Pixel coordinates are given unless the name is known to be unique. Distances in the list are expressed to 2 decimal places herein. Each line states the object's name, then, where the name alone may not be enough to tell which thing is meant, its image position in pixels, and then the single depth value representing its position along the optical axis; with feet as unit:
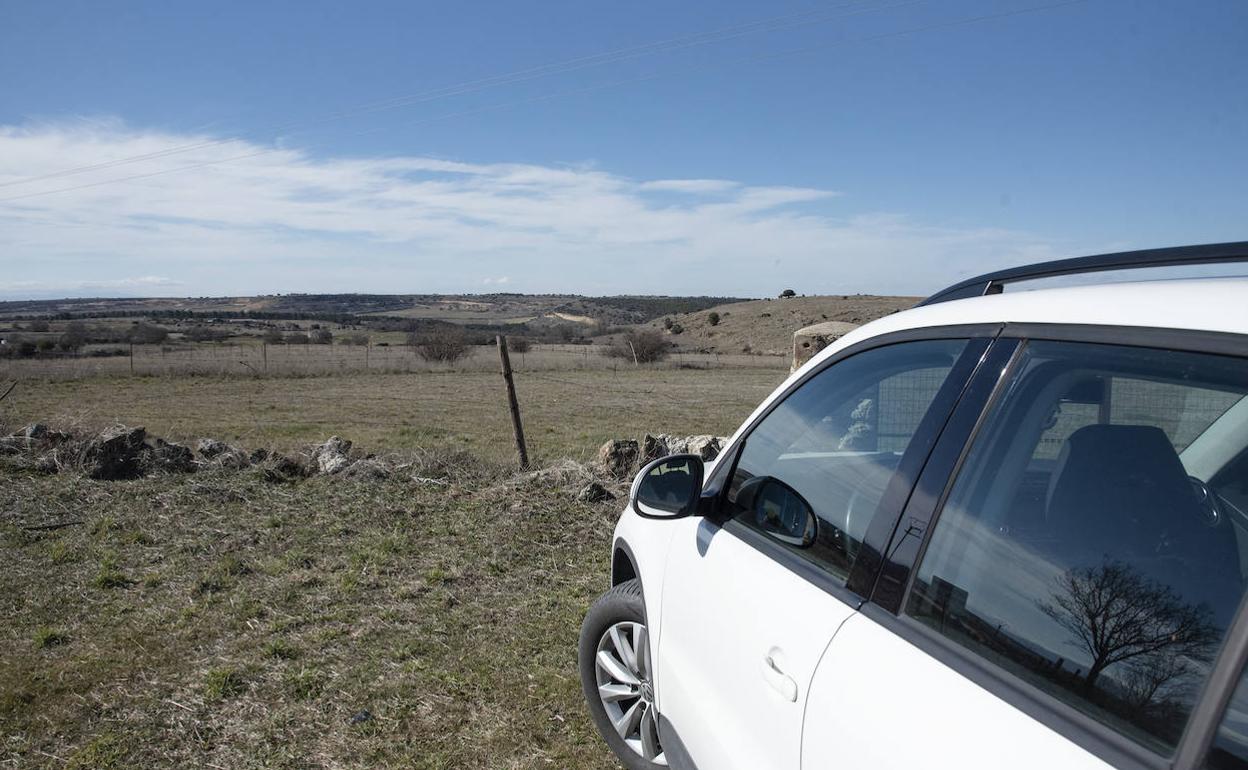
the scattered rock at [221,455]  28.81
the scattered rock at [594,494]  25.12
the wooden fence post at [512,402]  30.50
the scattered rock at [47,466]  28.40
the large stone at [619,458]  27.61
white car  4.06
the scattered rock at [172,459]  28.50
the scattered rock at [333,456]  28.63
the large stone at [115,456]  27.68
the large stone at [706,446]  27.89
